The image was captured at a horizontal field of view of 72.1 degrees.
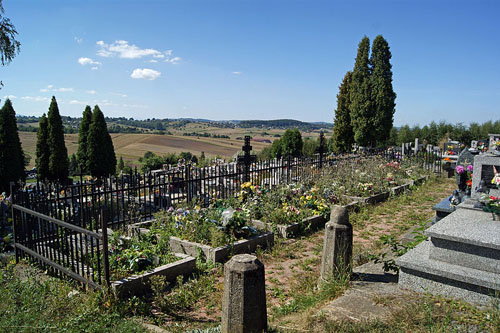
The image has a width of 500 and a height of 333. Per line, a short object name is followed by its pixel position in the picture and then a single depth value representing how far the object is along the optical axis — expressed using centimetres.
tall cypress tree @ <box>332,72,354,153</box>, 2486
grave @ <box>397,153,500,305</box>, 365
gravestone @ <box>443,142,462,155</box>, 1744
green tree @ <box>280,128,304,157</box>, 3172
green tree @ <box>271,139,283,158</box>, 3411
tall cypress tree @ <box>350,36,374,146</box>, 2178
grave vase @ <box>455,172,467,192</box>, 721
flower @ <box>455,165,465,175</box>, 709
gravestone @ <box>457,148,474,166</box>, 1186
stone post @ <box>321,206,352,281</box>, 427
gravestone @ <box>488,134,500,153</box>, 1470
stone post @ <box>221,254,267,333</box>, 307
